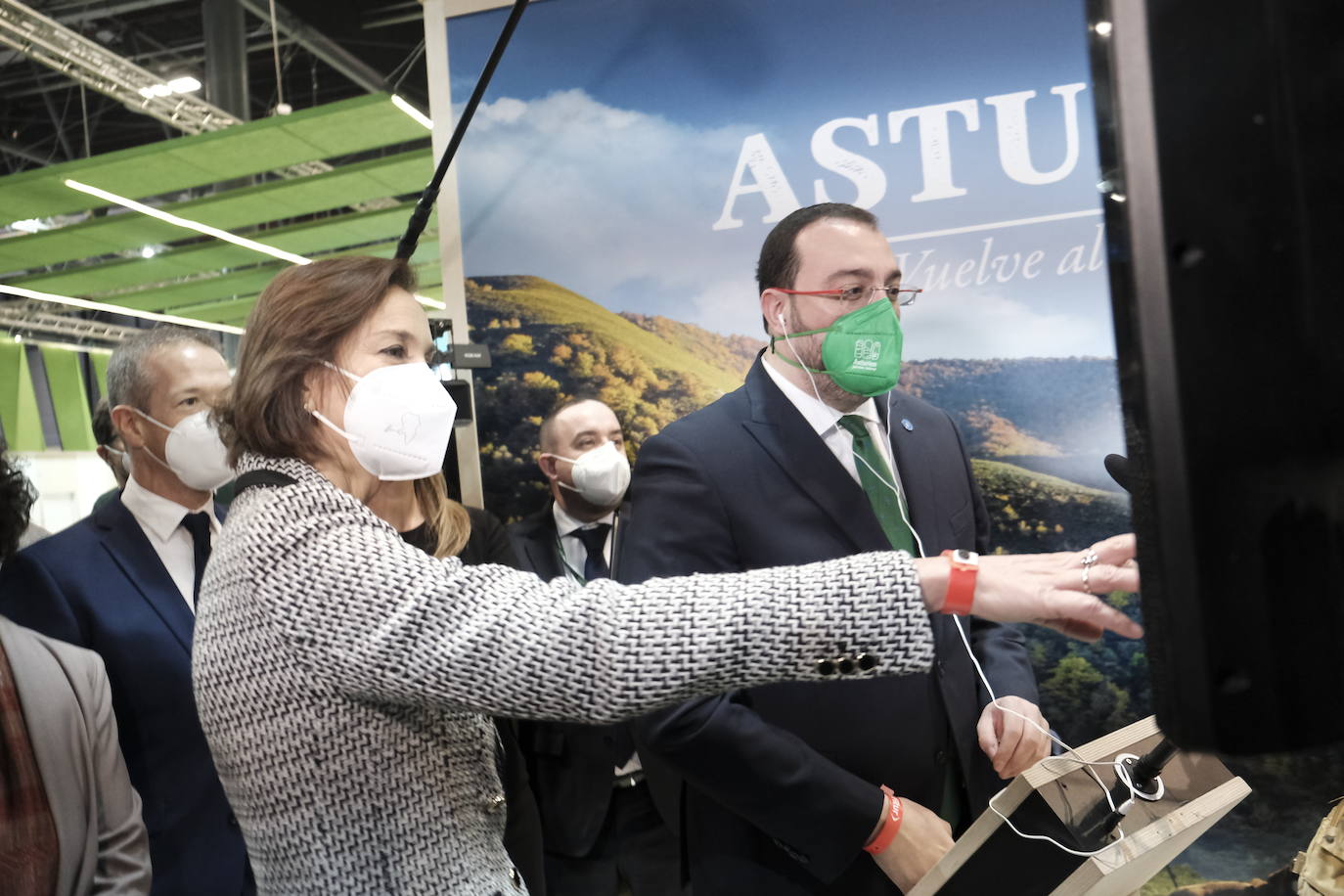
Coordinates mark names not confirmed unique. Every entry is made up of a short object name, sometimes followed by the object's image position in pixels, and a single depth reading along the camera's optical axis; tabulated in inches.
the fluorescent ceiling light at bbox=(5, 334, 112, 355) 346.6
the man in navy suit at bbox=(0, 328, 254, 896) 81.5
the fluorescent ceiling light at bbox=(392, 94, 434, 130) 221.0
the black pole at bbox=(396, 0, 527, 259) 100.0
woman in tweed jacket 34.5
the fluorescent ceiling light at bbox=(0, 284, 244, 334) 330.3
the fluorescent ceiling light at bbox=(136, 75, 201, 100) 298.3
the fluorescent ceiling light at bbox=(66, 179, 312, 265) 256.4
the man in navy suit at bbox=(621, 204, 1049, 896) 63.9
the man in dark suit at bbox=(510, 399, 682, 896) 112.8
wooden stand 43.4
